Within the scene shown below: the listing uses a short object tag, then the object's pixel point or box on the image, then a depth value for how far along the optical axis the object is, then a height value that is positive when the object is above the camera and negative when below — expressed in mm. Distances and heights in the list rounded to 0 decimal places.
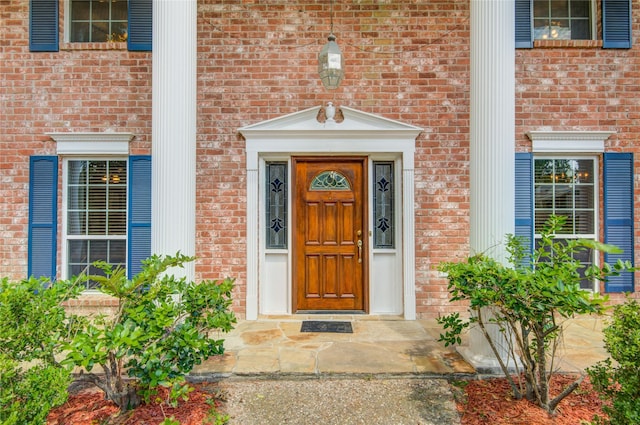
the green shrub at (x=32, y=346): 2002 -813
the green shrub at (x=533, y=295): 2242 -506
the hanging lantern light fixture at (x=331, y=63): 3830 +1657
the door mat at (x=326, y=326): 4285 -1330
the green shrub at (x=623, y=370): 1974 -888
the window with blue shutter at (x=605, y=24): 4754 +2575
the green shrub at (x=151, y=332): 2227 -755
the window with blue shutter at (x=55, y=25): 4770 +2558
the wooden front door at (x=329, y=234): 4949 -223
